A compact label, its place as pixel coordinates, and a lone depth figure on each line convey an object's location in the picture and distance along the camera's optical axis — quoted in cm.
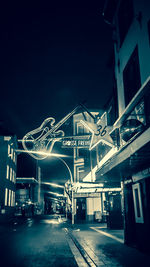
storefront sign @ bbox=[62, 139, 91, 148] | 1247
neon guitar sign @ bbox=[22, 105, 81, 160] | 1242
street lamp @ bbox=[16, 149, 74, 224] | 1225
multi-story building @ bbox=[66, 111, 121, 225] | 2324
